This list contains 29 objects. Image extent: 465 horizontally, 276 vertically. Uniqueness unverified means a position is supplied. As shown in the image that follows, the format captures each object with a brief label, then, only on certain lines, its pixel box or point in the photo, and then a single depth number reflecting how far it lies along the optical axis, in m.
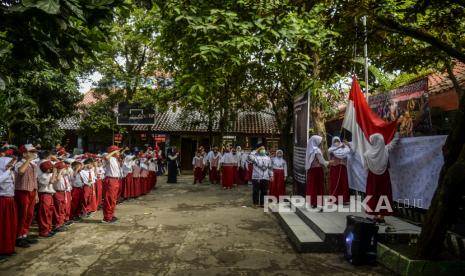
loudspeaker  5.95
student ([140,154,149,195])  14.46
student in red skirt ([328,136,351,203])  9.27
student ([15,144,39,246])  6.79
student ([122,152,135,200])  13.08
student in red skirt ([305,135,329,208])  9.14
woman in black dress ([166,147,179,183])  19.19
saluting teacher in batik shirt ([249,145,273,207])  11.73
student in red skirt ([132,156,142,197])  13.72
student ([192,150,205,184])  19.98
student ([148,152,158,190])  15.99
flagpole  8.23
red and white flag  6.97
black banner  9.52
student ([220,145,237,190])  17.62
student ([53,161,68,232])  7.88
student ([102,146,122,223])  9.20
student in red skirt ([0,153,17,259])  6.25
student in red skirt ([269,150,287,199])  11.89
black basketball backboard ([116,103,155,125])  22.72
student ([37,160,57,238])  7.52
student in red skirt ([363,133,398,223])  6.85
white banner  6.12
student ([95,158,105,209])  10.56
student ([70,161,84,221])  9.23
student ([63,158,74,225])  8.42
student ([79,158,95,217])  9.47
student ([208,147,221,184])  19.73
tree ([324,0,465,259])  4.91
